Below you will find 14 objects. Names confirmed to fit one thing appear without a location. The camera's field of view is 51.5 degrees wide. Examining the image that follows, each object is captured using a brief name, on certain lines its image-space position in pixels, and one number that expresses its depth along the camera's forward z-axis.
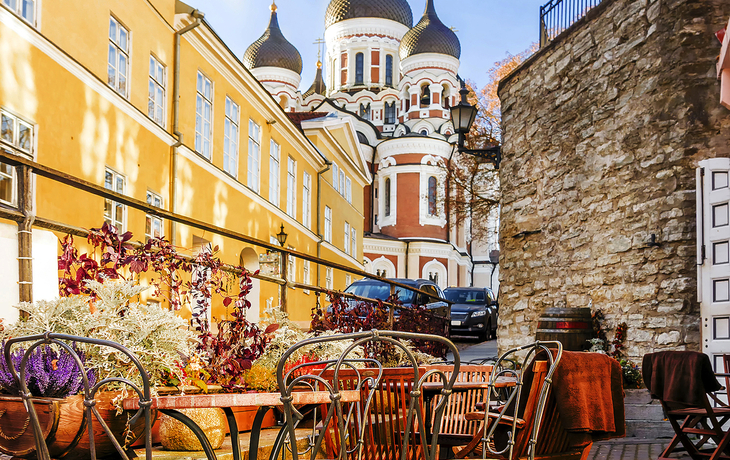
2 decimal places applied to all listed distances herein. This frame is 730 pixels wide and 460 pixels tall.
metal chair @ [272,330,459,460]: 2.25
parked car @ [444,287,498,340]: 21.31
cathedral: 51.53
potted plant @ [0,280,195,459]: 2.72
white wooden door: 8.01
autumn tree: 26.97
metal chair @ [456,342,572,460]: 3.31
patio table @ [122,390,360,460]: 2.54
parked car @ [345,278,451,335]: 18.77
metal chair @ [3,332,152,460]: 2.12
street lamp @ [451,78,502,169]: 12.65
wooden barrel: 9.80
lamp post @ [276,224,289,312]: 6.26
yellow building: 10.89
